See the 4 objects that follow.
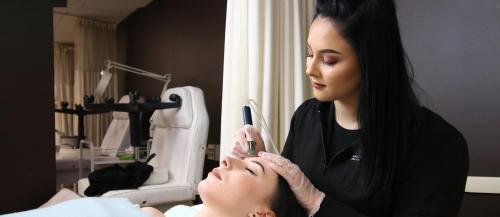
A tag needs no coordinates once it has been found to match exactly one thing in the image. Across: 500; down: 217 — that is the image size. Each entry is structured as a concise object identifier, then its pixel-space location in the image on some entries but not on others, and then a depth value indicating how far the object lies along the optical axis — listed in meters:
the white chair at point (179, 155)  2.00
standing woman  0.83
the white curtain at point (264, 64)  1.68
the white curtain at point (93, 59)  5.26
